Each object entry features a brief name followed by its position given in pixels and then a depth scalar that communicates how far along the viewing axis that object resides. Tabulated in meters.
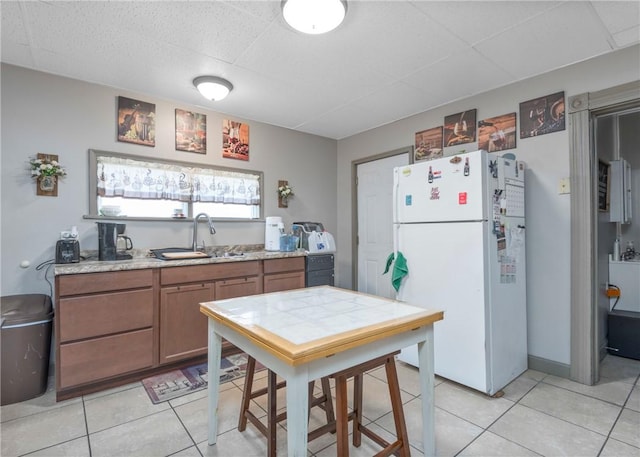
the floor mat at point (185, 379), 2.30
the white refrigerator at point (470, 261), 2.25
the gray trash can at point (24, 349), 2.09
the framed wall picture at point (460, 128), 3.08
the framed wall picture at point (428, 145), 3.36
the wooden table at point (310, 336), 1.05
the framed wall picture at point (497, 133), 2.81
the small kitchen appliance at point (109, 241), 2.65
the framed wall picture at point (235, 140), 3.56
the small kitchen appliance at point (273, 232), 3.70
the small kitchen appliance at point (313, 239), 3.70
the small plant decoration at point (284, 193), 3.98
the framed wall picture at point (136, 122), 2.92
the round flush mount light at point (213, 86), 2.68
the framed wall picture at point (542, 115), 2.54
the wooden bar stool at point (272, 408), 1.52
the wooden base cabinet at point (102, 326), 2.18
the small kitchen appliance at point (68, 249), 2.46
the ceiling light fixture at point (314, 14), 1.72
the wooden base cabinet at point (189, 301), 2.59
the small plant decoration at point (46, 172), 2.52
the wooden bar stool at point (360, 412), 1.31
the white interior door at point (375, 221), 3.91
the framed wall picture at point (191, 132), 3.25
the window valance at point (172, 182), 2.90
